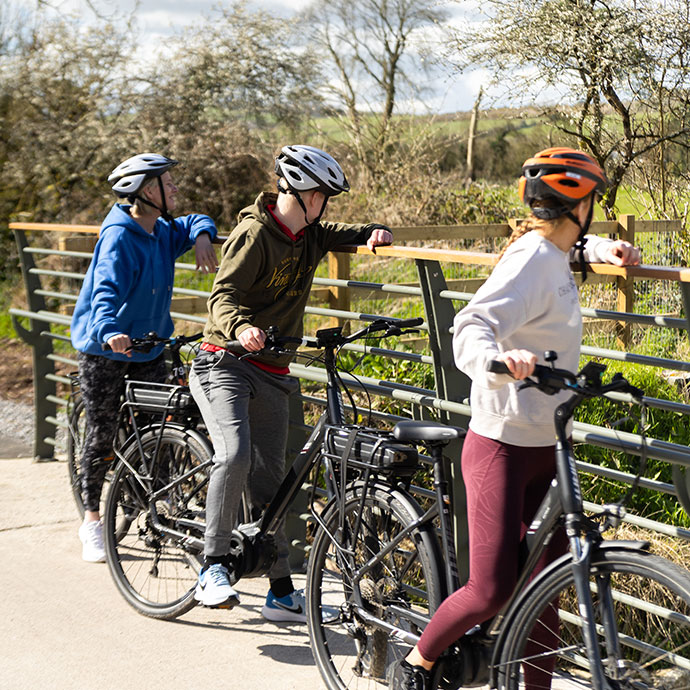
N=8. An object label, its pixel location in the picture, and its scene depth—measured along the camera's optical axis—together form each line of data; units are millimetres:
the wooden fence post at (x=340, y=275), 7691
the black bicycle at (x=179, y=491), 3543
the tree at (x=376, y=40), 22172
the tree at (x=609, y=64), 10492
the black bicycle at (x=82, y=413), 4352
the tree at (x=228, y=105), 15609
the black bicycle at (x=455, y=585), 2537
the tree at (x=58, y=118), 15344
